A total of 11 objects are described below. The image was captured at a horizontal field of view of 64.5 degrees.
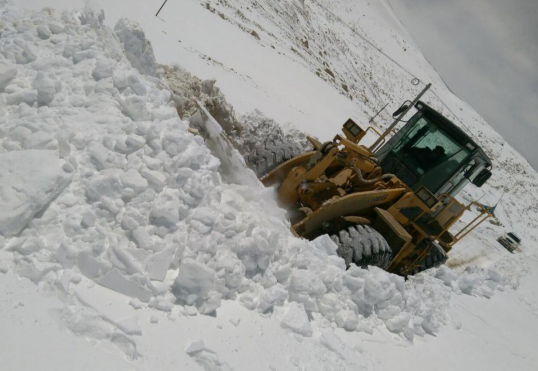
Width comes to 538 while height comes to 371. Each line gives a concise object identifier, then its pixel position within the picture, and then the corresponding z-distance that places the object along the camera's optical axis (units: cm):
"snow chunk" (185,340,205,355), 281
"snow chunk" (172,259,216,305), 312
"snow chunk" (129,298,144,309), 288
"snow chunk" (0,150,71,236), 280
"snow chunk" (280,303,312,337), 351
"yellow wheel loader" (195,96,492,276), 550
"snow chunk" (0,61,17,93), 363
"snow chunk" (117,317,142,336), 266
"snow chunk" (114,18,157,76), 512
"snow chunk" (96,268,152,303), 290
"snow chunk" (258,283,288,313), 349
